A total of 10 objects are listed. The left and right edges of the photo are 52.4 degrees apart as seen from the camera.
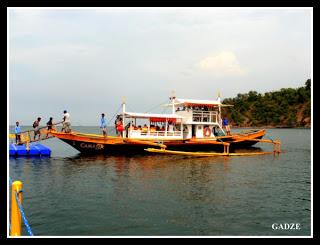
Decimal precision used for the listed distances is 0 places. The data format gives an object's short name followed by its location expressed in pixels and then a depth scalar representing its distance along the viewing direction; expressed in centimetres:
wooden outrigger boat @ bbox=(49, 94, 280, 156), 3097
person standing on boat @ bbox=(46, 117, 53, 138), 2938
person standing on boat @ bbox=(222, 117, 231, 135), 3809
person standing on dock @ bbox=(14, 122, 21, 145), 3030
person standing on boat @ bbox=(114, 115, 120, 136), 3247
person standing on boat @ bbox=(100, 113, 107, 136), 3063
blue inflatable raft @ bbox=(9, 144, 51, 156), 2894
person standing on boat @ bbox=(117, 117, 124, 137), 3203
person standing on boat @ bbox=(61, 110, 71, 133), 2956
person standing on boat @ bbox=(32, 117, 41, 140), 2925
